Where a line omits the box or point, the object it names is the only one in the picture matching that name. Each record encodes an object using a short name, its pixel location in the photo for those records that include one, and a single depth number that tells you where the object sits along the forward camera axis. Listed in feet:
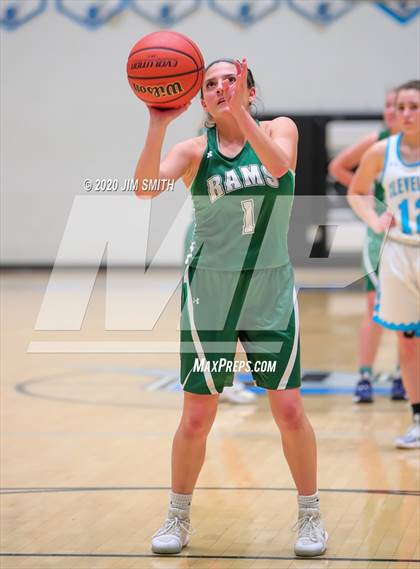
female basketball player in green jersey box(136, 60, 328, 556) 27.53
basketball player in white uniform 39.55
